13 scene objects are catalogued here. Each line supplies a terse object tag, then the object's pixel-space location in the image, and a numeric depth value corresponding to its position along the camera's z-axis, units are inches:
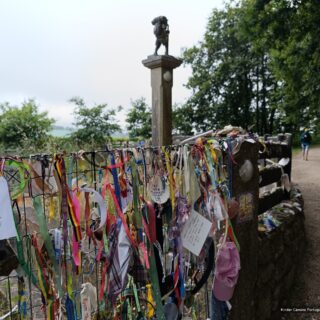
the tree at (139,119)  649.6
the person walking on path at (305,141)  455.4
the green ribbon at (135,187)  51.1
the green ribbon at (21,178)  39.9
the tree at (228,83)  765.3
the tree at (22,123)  515.5
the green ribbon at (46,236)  41.9
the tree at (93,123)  512.4
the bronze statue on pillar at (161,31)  200.5
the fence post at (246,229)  80.4
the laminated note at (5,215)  36.8
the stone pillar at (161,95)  198.1
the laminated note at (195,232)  58.6
